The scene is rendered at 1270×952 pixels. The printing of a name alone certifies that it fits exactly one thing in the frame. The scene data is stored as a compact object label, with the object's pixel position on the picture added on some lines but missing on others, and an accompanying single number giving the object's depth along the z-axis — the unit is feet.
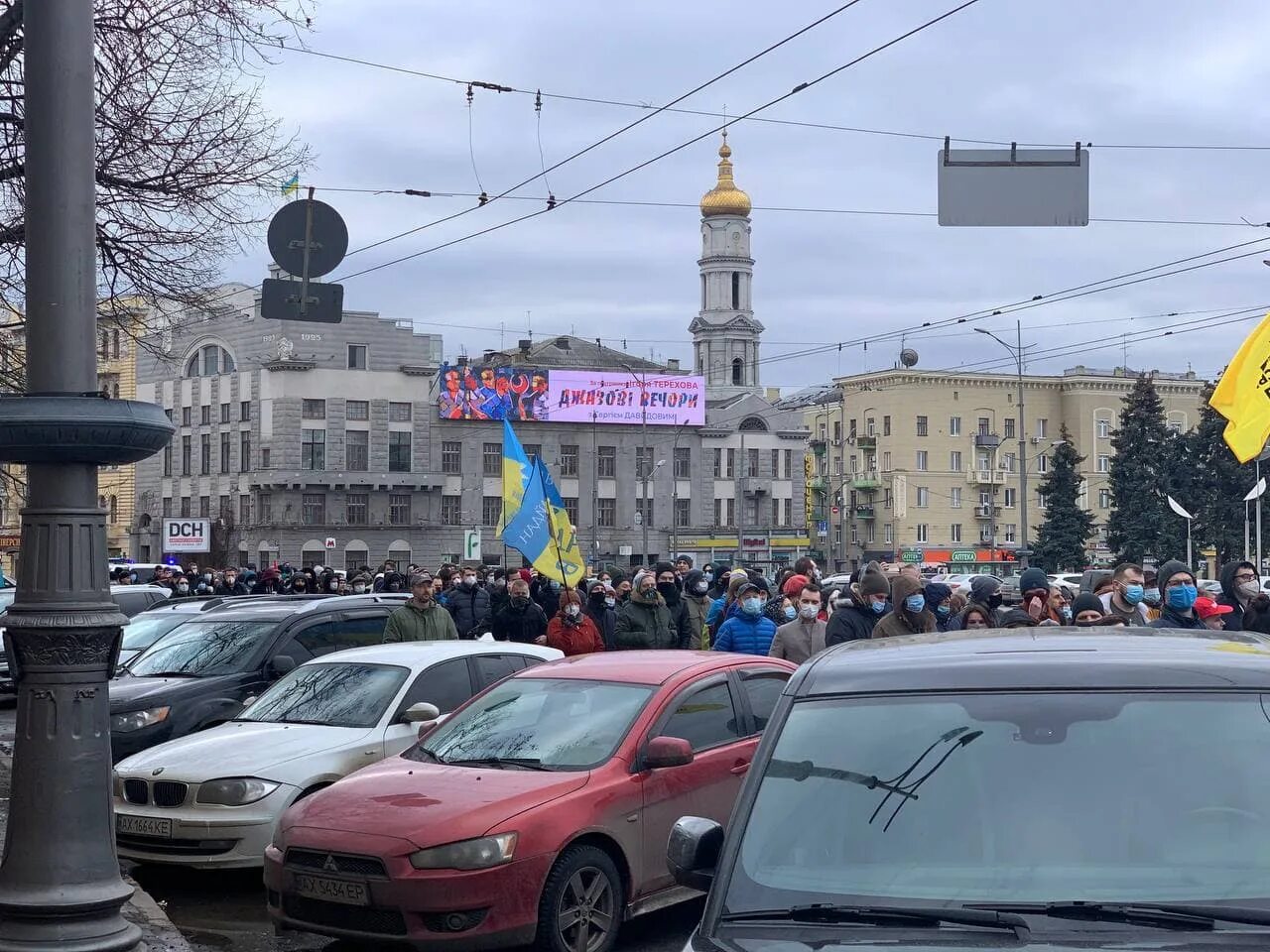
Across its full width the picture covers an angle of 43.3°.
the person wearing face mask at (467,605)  66.23
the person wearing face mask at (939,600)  48.12
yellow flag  48.26
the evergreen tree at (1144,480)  227.81
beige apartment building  337.31
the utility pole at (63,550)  19.58
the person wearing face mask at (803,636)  43.27
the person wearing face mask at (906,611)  37.68
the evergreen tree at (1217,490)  231.09
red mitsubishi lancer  24.47
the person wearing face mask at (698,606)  57.93
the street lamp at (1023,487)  181.98
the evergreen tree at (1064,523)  236.63
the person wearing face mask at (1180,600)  39.19
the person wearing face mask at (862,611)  40.55
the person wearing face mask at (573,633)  51.24
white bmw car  31.48
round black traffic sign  43.32
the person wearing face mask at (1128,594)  42.14
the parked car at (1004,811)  12.07
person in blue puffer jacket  46.38
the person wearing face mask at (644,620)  50.75
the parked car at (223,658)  39.91
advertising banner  296.92
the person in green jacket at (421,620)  44.88
